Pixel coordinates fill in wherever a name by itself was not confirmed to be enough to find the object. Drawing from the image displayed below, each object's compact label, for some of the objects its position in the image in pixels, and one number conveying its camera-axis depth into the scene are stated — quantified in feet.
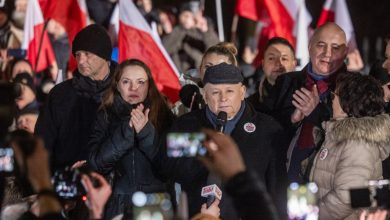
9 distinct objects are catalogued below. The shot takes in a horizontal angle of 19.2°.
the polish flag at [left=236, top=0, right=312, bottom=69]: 40.45
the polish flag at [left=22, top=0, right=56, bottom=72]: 41.24
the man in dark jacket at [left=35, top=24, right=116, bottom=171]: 30.48
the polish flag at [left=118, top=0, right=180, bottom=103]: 36.86
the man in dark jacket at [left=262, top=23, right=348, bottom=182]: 28.07
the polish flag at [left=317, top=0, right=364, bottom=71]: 41.19
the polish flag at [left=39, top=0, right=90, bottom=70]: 40.78
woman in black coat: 27.58
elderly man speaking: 26.68
